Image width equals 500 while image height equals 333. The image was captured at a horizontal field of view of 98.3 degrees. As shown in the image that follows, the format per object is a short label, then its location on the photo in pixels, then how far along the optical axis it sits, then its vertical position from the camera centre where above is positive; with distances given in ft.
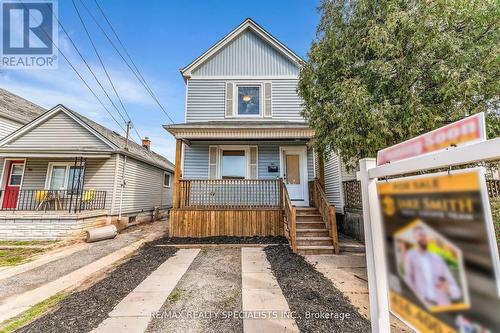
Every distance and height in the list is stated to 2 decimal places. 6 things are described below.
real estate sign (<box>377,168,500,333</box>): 3.30 -0.98
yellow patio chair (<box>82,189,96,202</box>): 30.77 +0.53
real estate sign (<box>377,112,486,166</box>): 3.78 +1.17
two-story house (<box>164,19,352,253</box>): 23.88 +5.84
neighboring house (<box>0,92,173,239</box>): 31.22 +4.58
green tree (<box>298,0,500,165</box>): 11.87 +7.51
